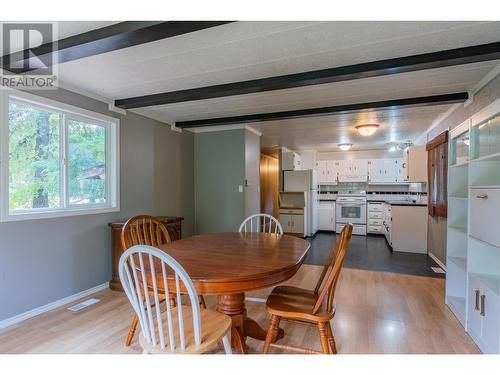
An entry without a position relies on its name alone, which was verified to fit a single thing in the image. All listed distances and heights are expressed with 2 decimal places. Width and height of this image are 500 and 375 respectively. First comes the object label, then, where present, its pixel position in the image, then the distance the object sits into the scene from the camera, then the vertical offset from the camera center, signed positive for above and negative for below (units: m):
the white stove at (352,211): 6.53 -0.64
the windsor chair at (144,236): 1.93 -0.41
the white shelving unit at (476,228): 1.82 -0.35
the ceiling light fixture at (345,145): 5.63 +0.82
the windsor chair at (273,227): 2.69 -0.59
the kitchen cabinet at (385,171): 6.53 +0.34
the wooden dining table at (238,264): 1.33 -0.45
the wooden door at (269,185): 6.03 +0.00
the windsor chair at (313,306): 1.54 -0.74
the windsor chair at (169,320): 1.19 -0.62
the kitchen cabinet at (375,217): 6.41 -0.78
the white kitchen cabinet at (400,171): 6.49 +0.33
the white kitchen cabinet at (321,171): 7.18 +0.37
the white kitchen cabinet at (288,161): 6.36 +0.56
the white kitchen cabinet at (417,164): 4.77 +0.38
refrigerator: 6.18 -0.02
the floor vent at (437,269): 3.70 -1.18
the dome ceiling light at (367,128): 4.03 +0.85
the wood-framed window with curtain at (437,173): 3.64 +0.16
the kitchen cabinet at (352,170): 6.80 +0.37
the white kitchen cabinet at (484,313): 1.73 -0.89
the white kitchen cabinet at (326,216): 6.83 -0.79
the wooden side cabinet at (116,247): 3.01 -0.70
